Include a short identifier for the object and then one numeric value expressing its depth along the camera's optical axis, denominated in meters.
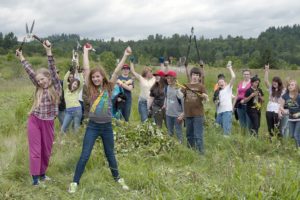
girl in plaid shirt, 4.84
